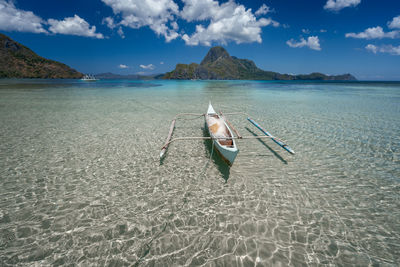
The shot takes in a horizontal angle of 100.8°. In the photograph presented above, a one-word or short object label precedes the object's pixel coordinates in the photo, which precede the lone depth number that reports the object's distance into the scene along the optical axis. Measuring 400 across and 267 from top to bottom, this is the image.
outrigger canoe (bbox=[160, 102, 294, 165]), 6.48
